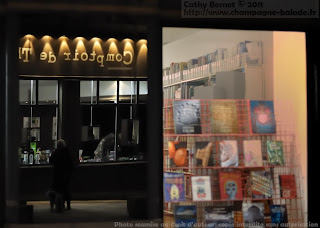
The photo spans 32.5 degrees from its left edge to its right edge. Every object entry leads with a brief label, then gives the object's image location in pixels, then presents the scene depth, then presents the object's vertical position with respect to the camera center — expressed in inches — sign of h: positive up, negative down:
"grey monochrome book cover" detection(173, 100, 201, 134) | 234.4 +4.4
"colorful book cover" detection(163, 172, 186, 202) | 229.9 -25.5
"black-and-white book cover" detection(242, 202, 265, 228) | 239.3 -39.0
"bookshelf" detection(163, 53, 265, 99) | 239.9 +21.9
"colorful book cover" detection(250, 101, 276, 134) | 242.2 +3.9
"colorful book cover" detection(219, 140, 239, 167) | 238.5 -11.8
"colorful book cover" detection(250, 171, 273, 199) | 240.8 -25.8
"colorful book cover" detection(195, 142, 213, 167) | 236.7 -12.0
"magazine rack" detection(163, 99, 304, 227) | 233.5 -17.1
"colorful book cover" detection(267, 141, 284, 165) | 243.4 -11.7
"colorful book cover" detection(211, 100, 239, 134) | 239.0 +4.8
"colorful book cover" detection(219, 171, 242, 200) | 238.4 -26.2
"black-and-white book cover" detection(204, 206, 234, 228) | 236.8 -39.3
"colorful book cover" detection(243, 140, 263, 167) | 241.6 -12.0
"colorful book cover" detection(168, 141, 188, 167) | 232.7 -11.7
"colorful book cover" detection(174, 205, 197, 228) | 233.6 -38.2
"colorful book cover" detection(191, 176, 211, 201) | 235.8 -26.6
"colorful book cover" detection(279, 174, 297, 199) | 244.7 -27.4
